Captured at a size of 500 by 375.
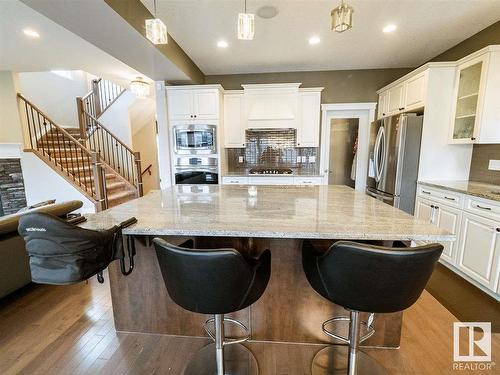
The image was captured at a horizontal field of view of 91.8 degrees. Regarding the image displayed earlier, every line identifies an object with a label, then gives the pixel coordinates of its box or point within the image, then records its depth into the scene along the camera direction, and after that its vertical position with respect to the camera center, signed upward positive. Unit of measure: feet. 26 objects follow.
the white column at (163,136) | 12.93 +0.80
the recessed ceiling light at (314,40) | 9.99 +4.61
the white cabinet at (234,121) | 13.89 +1.71
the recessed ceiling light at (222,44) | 10.29 +4.60
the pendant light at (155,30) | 5.30 +2.62
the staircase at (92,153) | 15.20 +0.00
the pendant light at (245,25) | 5.16 +2.67
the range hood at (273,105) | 13.25 +2.50
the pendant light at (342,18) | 4.84 +2.66
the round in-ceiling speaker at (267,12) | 7.93 +4.61
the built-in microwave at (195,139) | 12.76 +0.62
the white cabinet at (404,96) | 10.18 +2.56
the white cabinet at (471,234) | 7.00 -2.64
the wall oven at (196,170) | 13.09 -1.04
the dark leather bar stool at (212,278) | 3.22 -1.81
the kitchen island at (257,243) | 4.13 -1.98
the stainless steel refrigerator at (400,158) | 10.17 -0.36
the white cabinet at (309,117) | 13.48 +1.86
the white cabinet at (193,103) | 12.64 +2.52
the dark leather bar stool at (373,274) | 3.13 -1.70
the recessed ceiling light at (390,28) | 9.14 +4.62
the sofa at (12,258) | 6.55 -2.96
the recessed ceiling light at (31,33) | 9.37 +4.65
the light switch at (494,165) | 9.03 -0.59
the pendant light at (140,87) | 13.62 +3.58
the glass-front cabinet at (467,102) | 8.77 +1.80
